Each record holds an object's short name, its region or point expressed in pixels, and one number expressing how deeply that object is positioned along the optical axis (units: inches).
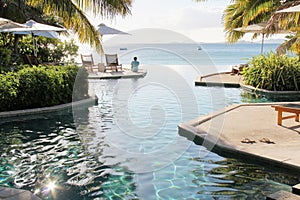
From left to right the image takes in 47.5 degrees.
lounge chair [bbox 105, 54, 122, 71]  831.1
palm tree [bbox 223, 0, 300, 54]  501.7
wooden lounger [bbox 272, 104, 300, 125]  304.2
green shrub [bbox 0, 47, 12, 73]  583.5
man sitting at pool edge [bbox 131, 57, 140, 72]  829.2
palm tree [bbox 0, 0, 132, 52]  318.3
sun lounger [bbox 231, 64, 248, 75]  730.7
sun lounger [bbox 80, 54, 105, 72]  810.8
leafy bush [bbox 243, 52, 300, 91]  527.2
